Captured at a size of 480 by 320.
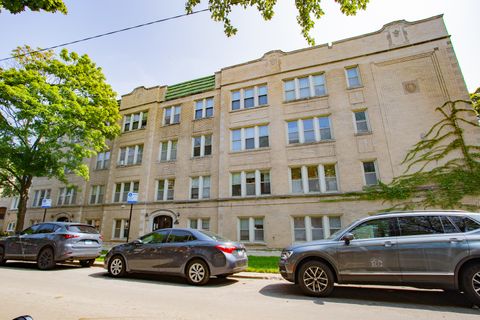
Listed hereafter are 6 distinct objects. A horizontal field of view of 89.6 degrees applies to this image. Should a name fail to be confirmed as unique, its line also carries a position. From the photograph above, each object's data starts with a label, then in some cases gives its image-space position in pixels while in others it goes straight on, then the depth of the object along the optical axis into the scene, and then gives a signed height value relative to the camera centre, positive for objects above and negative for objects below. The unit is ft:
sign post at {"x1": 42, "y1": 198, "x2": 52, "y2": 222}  58.39 +8.87
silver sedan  23.13 -1.59
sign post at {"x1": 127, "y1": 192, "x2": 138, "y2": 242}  42.56 +7.08
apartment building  47.39 +21.47
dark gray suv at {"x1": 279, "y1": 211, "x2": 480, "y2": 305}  15.99 -1.34
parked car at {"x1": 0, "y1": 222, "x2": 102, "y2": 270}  31.24 -0.38
